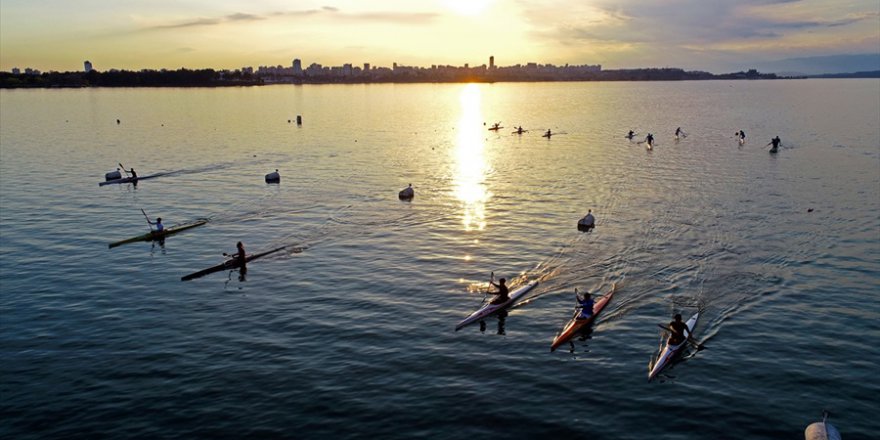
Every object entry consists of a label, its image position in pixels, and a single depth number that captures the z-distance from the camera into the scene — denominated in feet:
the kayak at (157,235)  177.88
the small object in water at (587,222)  185.37
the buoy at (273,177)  265.07
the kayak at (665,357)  100.44
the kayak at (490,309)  120.37
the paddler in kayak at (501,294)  126.63
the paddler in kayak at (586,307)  119.14
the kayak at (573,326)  112.16
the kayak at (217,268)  147.33
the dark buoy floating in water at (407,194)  231.09
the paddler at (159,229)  180.45
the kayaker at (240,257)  152.46
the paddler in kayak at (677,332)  107.55
